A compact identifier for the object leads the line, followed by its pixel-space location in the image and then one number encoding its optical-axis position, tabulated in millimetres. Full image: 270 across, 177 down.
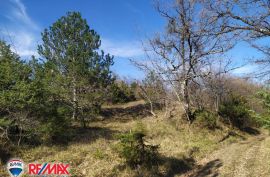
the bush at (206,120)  11736
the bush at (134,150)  6586
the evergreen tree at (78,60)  11696
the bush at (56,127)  7809
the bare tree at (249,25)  5519
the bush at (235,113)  13403
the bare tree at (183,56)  11805
